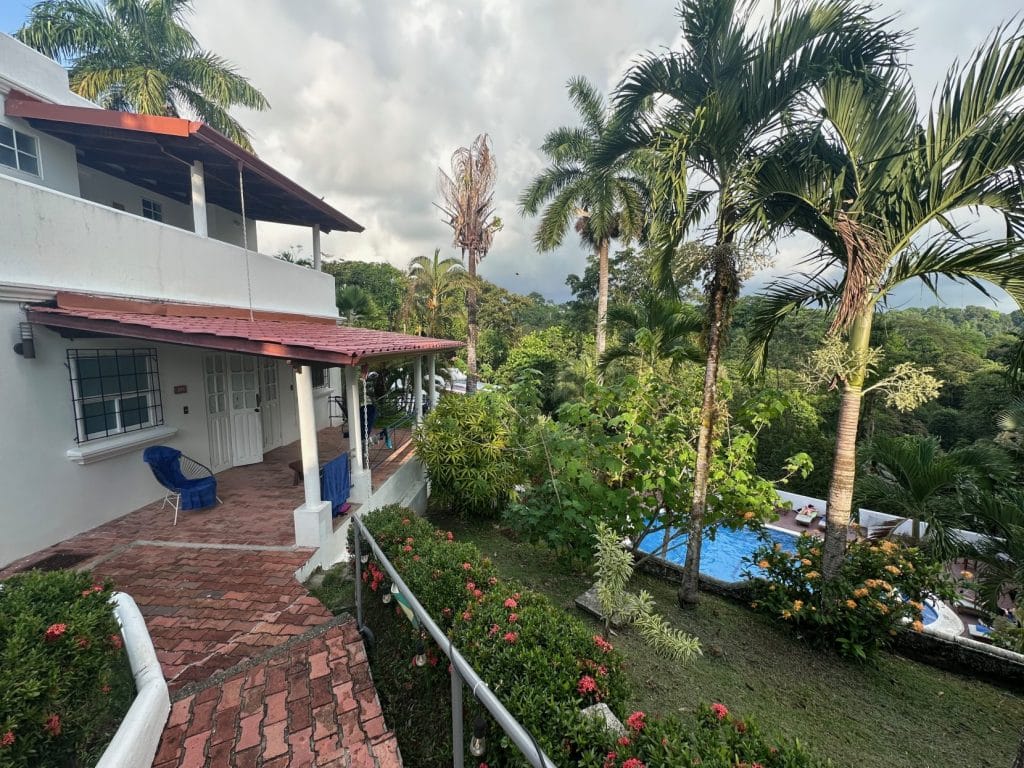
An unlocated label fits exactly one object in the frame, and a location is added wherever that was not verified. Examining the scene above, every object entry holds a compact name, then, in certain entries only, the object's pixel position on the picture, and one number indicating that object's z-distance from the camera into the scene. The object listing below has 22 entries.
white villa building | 5.25
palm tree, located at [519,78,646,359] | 17.53
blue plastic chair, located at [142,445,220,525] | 6.29
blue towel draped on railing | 6.20
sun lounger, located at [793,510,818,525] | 15.71
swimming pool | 13.17
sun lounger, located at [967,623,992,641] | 9.52
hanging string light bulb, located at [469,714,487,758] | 2.17
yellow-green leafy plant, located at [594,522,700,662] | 4.24
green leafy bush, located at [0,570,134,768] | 2.17
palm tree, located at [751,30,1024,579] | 4.29
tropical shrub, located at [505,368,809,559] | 6.77
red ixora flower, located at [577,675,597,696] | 2.62
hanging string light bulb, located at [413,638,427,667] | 3.27
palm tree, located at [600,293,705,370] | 7.88
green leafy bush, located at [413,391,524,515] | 8.38
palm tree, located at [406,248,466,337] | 19.53
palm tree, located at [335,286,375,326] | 19.52
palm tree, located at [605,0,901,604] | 5.00
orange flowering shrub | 5.07
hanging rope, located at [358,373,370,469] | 7.60
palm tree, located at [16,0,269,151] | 14.09
